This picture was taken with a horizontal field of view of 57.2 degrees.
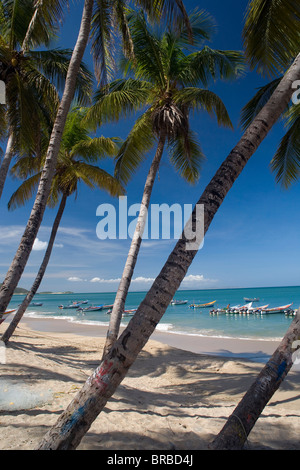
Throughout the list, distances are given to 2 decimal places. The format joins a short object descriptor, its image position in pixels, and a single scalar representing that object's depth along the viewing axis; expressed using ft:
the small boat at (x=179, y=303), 185.43
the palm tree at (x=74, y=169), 37.58
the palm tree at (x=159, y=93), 28.17
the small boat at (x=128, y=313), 115.44
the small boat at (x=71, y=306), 182.58
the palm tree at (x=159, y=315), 6.84
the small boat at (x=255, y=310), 100.94
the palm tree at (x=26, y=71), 24.18
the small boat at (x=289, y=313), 87.57
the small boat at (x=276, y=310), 99.50
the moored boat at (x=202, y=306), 155.94
